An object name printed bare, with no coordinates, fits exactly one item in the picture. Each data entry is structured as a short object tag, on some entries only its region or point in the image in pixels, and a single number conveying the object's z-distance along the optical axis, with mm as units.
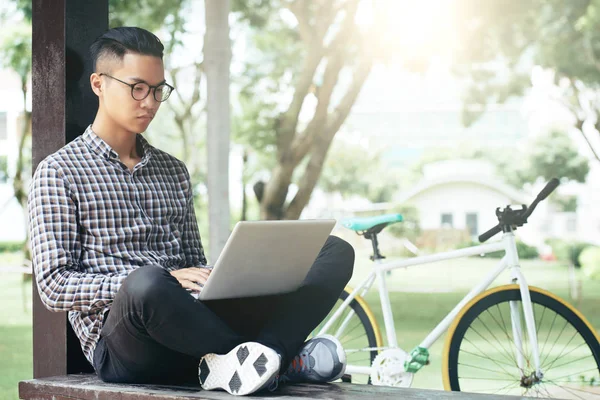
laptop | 2234
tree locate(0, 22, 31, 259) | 13688
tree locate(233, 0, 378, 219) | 10891
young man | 2219
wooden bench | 2207
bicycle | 3477
